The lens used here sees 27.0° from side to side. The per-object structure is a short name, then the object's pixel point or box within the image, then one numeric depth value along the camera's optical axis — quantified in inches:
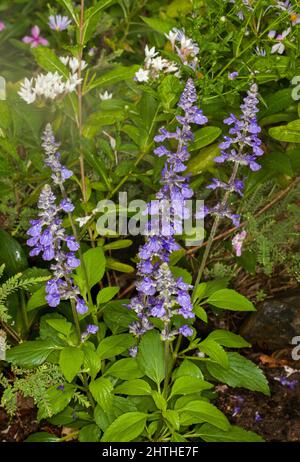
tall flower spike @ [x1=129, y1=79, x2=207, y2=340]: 76.4
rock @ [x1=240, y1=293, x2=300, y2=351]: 112.6
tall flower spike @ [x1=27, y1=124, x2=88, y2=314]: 72.9
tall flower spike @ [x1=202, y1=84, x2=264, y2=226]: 76.1
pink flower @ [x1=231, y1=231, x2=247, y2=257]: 105.3
